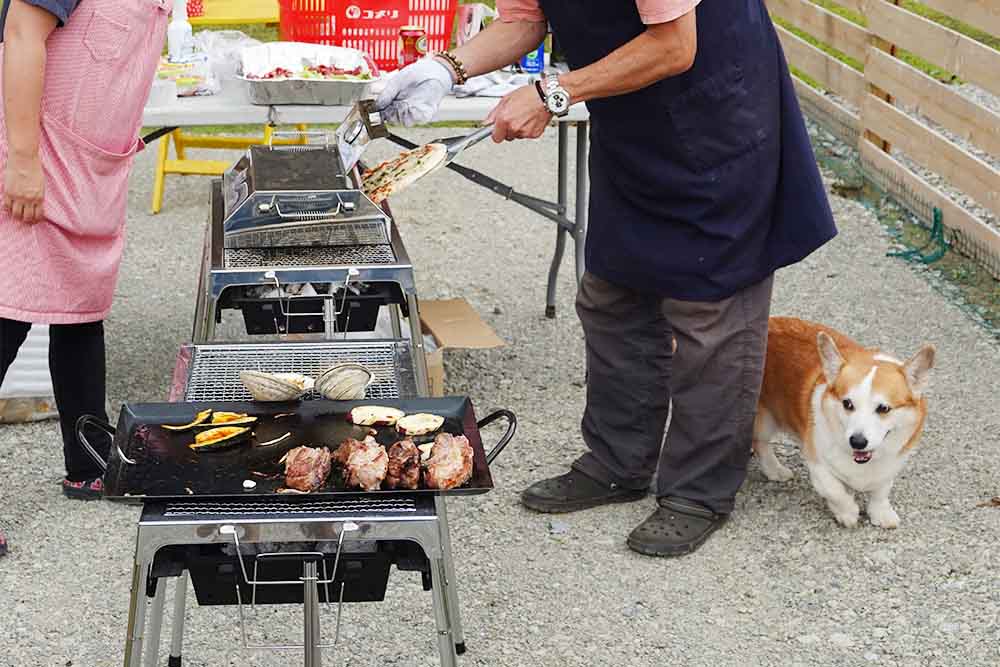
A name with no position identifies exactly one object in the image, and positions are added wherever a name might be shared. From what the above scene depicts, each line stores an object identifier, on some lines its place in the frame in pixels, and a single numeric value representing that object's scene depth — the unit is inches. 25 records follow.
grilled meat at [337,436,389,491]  88.2
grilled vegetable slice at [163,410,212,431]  97.9
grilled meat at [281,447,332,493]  89.0
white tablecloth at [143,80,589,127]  170.9
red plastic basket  193.9
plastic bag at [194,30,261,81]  177.9
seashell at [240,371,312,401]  100.0
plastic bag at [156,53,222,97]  177.3
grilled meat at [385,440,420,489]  88.4
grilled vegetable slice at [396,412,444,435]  97.2
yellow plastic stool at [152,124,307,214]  285.5
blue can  194.5
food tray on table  170.4
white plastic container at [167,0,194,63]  183.6
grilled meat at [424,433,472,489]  88.5
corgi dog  146.8
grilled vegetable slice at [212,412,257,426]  98.7
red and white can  188.9
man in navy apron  130.8
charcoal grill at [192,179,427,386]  125.0
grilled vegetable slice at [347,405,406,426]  99.1
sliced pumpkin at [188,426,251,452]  95.0
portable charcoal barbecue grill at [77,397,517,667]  85.2
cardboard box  187.0
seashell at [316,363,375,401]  101.6
